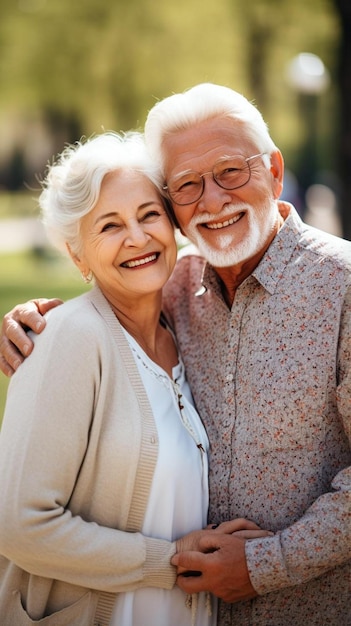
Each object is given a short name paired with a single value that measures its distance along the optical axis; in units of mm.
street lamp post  18109
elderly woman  2748
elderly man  2887
